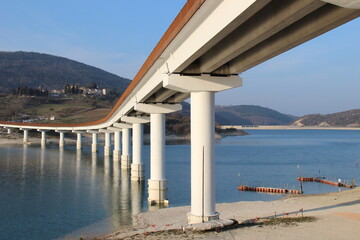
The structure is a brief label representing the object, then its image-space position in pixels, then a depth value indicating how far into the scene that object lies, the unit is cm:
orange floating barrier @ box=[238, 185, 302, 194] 4706
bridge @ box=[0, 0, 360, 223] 1367
